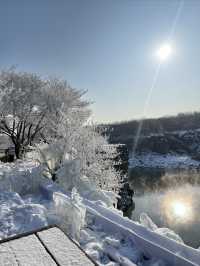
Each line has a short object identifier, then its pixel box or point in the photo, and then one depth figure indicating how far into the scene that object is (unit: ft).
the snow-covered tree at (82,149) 23.88
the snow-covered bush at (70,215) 8.42
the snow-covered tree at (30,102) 56.45
